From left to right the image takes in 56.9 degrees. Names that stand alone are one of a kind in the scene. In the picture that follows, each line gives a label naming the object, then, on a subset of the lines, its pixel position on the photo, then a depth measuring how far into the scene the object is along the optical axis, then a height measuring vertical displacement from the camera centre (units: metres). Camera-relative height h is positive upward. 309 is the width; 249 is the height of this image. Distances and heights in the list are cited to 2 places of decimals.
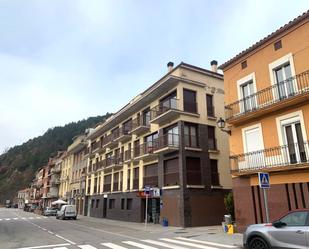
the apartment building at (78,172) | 45.38 +5.74
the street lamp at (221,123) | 15.50 +4.30
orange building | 13.00 +4.15
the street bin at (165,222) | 21.78 -1.25
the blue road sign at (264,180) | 10.14 +0.88
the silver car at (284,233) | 6.79 -0.69
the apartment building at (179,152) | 21.80 +4.38
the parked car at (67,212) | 34.72 -0.73
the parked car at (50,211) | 46.48 -0.80
